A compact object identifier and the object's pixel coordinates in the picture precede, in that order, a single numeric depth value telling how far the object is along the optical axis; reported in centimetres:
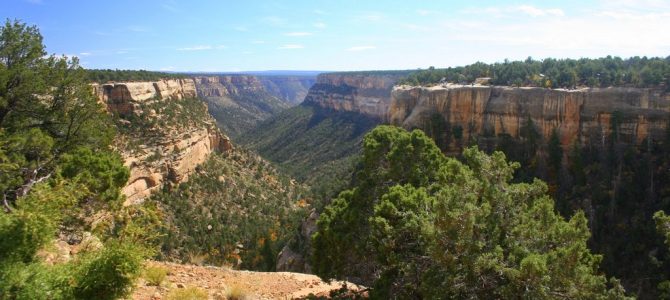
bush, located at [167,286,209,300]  1179
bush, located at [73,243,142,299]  888
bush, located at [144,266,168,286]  1303
